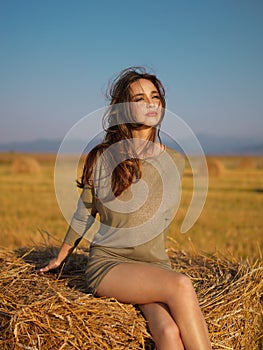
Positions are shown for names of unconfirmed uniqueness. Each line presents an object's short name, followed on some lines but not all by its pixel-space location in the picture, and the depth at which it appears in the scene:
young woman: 2.57
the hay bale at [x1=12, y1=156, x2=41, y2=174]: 24.09
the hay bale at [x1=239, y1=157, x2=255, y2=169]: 31.88
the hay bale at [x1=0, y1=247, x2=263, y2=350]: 2.31
